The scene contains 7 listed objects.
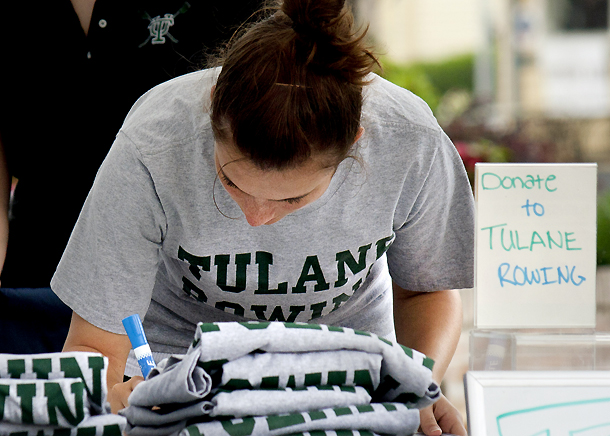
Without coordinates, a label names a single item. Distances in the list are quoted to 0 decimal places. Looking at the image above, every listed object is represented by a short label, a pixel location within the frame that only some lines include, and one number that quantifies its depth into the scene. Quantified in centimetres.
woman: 489
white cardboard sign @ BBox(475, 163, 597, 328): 500
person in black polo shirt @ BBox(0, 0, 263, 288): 548
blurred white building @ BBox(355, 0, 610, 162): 3096
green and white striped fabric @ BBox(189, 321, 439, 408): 459
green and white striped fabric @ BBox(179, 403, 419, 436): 457
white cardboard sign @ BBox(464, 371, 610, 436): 468
